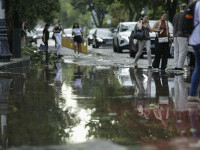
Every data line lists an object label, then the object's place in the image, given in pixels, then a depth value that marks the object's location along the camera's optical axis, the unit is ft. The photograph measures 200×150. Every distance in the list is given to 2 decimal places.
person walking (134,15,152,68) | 57.57
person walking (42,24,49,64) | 93.00
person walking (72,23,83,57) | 88.48
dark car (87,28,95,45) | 150.75
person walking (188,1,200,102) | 29.17
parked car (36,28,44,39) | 223.38
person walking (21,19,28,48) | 97.66
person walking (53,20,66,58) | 87.61
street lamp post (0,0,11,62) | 55.21
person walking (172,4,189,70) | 50.16
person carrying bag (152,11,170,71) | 55.26
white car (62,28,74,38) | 198.98
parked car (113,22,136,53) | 99.81
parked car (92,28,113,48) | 135.33
